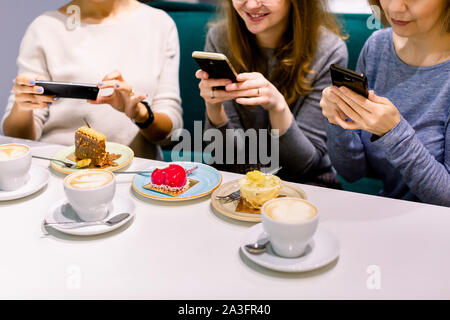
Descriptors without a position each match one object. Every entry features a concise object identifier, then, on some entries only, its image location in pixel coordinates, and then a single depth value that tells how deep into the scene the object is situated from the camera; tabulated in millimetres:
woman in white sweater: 1823
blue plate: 1067
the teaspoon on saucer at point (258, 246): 836
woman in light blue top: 1129
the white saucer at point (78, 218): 915
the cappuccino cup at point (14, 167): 1074
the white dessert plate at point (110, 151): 1247
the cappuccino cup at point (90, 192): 915
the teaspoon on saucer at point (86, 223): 937
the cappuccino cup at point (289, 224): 784
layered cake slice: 1271
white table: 759
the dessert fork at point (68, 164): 1258
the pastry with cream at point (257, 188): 1001
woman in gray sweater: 1564
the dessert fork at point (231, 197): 1056
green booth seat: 2375
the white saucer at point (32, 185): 1066
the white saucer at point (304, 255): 789
